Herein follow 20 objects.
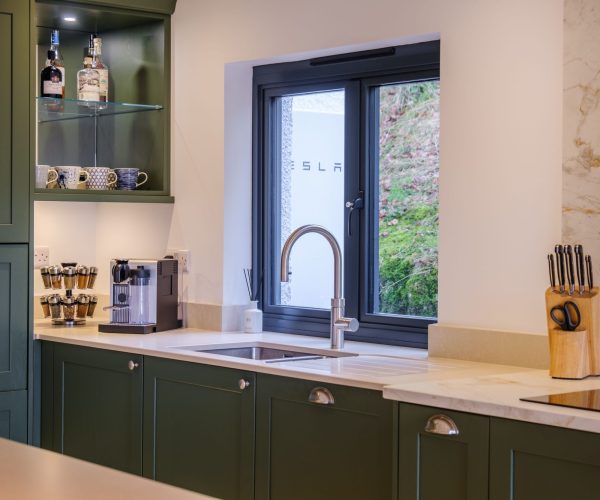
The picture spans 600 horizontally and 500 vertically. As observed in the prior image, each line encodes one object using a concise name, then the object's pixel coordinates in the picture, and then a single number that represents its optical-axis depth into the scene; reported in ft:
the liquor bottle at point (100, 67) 13.79
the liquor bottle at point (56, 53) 13.39
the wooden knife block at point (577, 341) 9.00
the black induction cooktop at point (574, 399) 7.62
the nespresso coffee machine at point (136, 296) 13.16
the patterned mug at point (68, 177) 13.64
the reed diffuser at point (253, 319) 13.23
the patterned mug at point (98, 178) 13.79
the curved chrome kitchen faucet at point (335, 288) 11.68
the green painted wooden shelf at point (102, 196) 13.10
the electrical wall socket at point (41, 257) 14.70
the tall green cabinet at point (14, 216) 12.61
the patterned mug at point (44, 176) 13.19
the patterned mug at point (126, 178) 13.98
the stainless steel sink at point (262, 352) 11.76
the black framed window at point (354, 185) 12.03
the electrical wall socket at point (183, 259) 13.99
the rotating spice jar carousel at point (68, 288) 13.96
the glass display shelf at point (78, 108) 13.56
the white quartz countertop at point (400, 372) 7.77
